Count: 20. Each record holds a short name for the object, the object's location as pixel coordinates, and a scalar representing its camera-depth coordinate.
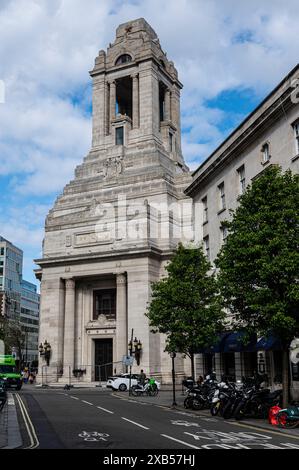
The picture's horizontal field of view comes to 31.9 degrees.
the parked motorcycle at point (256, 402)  20.61
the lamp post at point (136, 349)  49.19
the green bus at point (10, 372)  47.00
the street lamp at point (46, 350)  54.03
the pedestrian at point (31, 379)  64.34
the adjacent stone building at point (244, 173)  28.91
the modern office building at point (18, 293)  147.38
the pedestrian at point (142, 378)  42.85
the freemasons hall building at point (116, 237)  52.03
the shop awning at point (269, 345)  27.50
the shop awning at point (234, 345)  30.58
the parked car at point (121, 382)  44.50
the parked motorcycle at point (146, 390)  39.44
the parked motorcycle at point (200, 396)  25.55
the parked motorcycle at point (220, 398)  21.73
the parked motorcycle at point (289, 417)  17.89
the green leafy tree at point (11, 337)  92.88
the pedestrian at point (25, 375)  67.82
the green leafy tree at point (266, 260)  20.19
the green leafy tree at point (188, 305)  30.56
